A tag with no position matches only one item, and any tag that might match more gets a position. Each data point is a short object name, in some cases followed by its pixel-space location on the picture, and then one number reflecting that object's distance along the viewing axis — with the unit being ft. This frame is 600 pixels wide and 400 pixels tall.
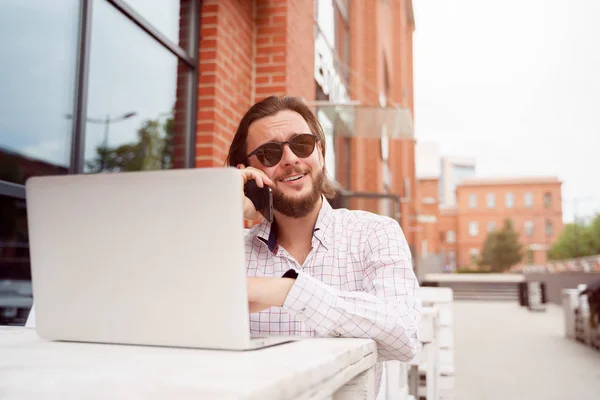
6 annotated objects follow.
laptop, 3.19
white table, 2.38
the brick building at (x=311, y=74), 14.74
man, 4.24
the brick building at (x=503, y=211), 218.38
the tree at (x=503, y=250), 180.45
